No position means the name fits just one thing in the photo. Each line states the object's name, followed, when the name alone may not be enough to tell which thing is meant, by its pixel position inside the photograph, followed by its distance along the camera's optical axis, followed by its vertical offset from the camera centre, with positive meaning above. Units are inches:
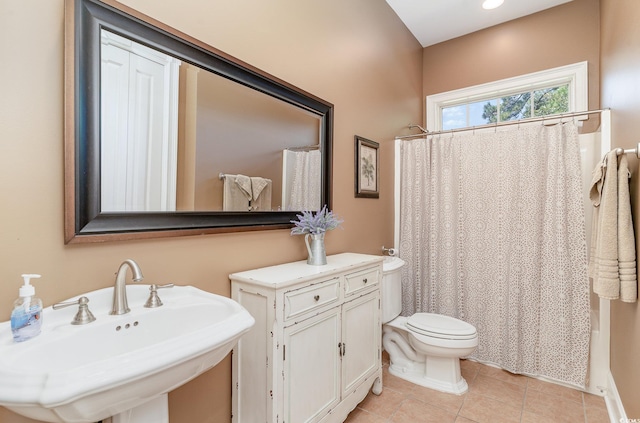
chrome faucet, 40.8 -10.5
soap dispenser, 32.2 -10.8
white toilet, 81.9 -35.3
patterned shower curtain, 86.1 -9.2
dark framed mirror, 40.4 +12.6
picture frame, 96.0 +14.2
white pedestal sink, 25.2 -14.3
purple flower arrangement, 70.2 -2.7
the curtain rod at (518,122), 85.4 +27.7
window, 109.5 +44.4
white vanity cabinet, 52.6 -24.8
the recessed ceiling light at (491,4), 108.7 +73.2
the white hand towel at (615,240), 61.4 -5.5
